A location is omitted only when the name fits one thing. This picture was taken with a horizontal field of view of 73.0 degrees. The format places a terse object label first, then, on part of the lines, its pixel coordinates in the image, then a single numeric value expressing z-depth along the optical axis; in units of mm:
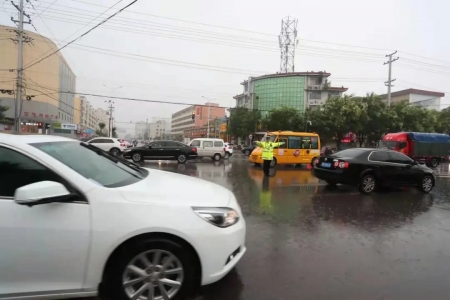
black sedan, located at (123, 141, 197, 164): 18797
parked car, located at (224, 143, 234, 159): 23547
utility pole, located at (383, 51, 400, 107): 40312
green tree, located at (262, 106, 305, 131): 40781
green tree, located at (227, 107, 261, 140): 50094
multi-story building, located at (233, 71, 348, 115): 66250
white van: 21547
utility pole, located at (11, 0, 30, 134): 22759
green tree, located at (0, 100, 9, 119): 33047
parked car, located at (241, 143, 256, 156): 32488
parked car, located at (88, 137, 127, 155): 22656
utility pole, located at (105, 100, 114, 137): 66656
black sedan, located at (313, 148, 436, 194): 8867
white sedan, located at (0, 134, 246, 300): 2426
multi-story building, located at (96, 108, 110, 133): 163562
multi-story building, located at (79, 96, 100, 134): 107219
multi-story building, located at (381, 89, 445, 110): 75862
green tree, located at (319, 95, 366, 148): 33094
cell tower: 67862
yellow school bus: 17922
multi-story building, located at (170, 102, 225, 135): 101375
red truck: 23312
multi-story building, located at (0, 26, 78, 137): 49875
